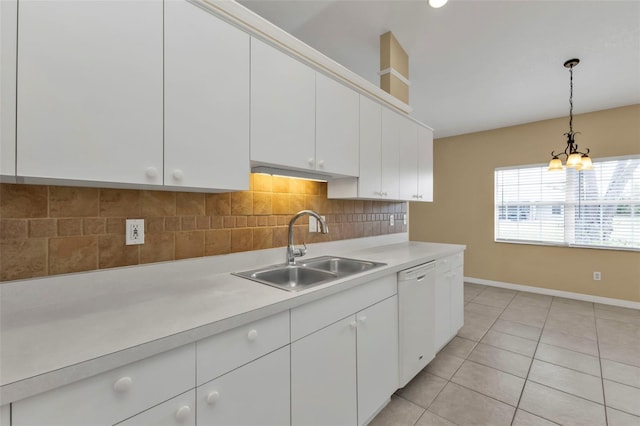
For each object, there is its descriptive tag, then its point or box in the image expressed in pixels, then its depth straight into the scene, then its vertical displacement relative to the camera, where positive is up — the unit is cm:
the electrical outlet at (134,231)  129 -8
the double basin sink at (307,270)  168 -38
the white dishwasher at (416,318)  188 -76
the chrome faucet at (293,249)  183 -25
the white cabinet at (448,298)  237 -79
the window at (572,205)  369 +14
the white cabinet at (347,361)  125 -77
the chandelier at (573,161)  269 +55
